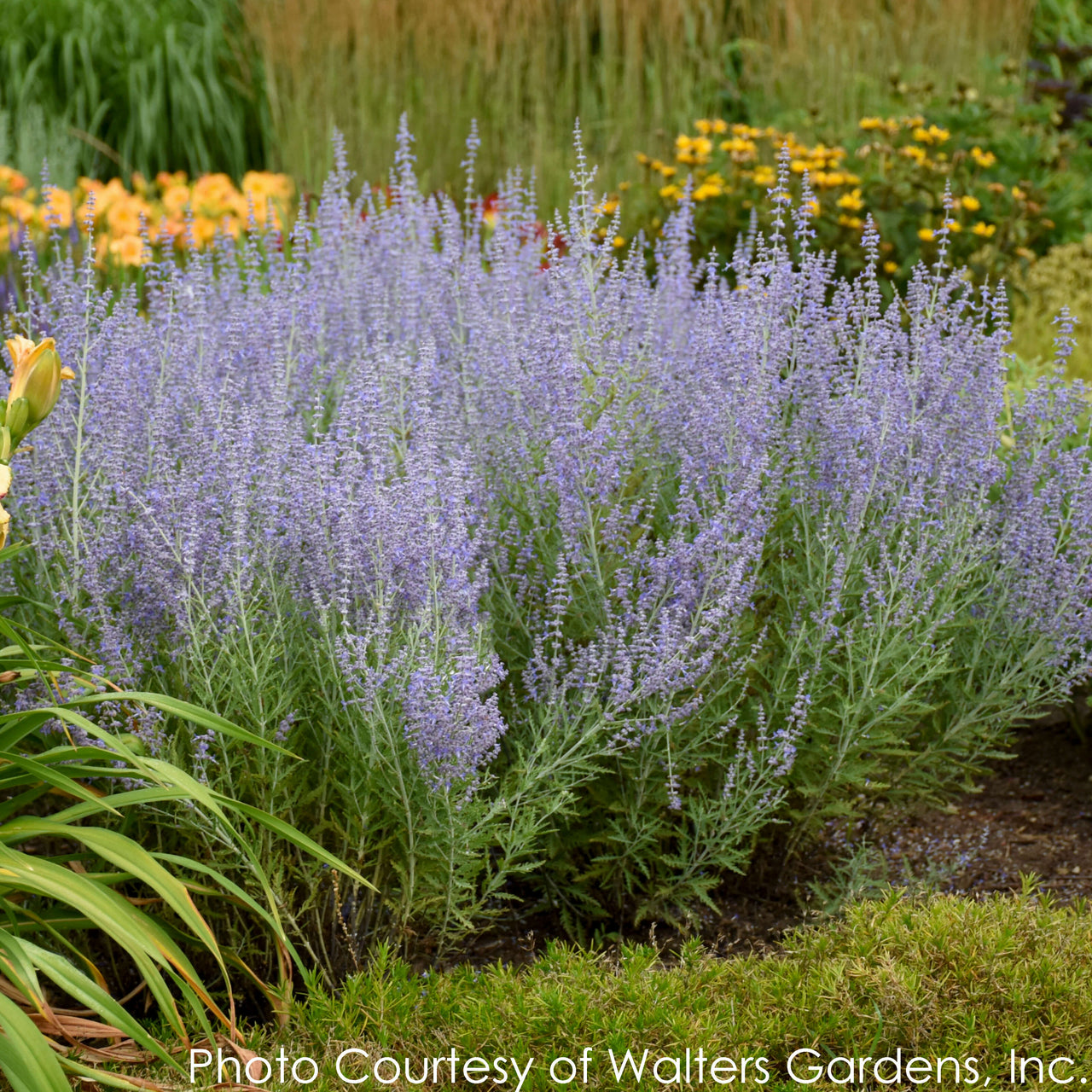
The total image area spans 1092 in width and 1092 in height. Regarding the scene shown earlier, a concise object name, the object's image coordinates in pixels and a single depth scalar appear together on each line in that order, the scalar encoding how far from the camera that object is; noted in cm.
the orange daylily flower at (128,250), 677
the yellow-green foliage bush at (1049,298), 626
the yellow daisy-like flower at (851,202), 642
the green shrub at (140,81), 1089
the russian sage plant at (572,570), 268
